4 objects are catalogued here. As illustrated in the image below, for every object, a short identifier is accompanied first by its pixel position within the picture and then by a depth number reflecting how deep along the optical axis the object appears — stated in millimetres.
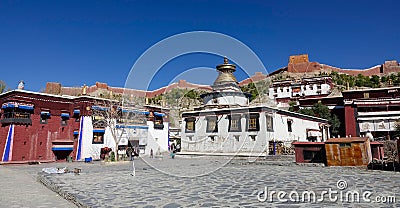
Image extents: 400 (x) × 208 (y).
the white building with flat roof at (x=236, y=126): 26797
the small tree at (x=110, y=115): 32375
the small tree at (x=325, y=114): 40594
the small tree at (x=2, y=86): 44316
